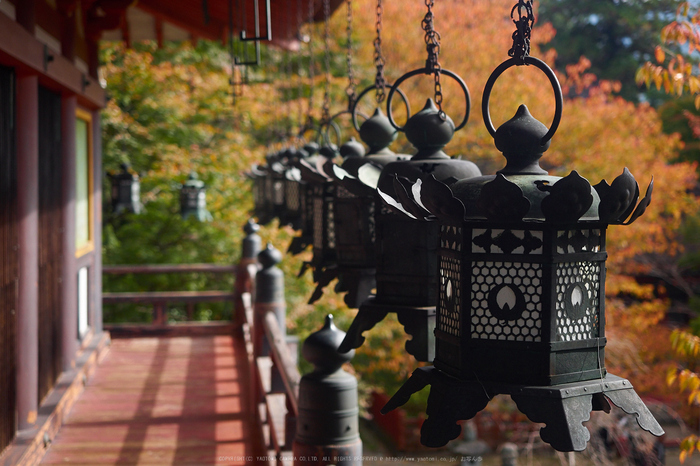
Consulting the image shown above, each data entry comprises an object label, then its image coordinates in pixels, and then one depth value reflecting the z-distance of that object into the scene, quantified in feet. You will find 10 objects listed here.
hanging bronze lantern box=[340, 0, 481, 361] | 6.00
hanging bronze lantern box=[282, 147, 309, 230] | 11.48
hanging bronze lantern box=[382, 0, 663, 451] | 4.21
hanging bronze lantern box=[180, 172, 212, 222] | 28.99
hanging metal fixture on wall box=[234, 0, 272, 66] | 8.18
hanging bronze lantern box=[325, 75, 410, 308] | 7.11
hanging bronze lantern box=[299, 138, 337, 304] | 8.32
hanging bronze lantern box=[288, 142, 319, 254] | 10.19
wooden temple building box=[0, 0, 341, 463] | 13.14
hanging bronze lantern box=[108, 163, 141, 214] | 28.43
